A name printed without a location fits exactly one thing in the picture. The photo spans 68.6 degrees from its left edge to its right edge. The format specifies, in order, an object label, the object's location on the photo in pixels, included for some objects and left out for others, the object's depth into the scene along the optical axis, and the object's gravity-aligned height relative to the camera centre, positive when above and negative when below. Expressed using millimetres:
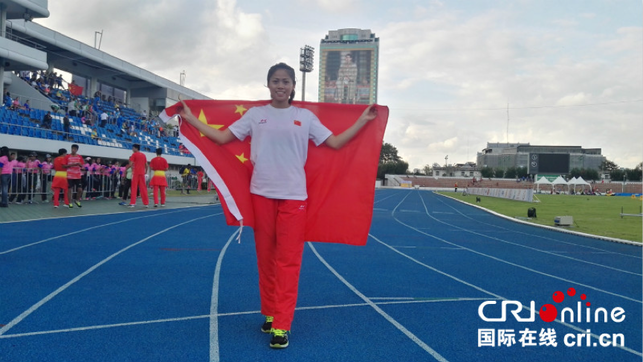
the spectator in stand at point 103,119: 32500 +3393
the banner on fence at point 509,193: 35938 -1064
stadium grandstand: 24938 +5153
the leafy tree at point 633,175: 121812 +2713
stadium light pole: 50625 +12633
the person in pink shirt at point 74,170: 14084 -86
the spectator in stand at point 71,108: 30094 +3788
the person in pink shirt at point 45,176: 17000 -364
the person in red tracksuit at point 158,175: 15250 -171
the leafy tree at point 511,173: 127238 +2328
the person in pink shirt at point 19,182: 15625 -563
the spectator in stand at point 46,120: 25441 +2501
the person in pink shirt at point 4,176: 13836 -328
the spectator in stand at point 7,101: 25391 +3525
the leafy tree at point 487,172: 129250 +2392
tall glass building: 162500 +38195
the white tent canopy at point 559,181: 63338 +289
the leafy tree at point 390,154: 134375 +6704
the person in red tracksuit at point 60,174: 13828 -216
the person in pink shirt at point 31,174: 16297 -289
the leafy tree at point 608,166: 140850 +5662
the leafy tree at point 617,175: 124569 +2669
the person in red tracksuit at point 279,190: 3553 -127
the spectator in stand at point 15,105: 24988 +3243
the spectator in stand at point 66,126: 26784 +2353
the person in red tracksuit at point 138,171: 15023 -56
